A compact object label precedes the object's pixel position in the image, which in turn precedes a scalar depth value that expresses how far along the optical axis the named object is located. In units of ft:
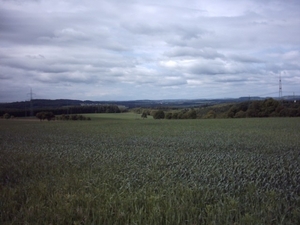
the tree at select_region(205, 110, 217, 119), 217.15
